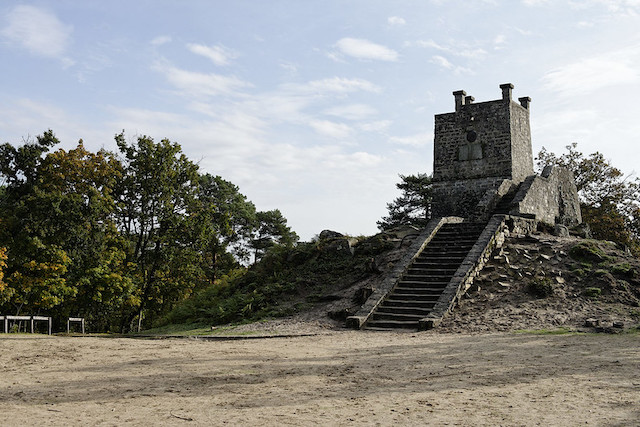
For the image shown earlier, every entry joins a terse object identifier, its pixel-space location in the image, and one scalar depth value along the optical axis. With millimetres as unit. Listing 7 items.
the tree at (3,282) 20986
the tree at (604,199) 35438
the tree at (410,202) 40875
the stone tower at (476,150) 23766
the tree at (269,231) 45156
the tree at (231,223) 40844
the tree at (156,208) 27672
